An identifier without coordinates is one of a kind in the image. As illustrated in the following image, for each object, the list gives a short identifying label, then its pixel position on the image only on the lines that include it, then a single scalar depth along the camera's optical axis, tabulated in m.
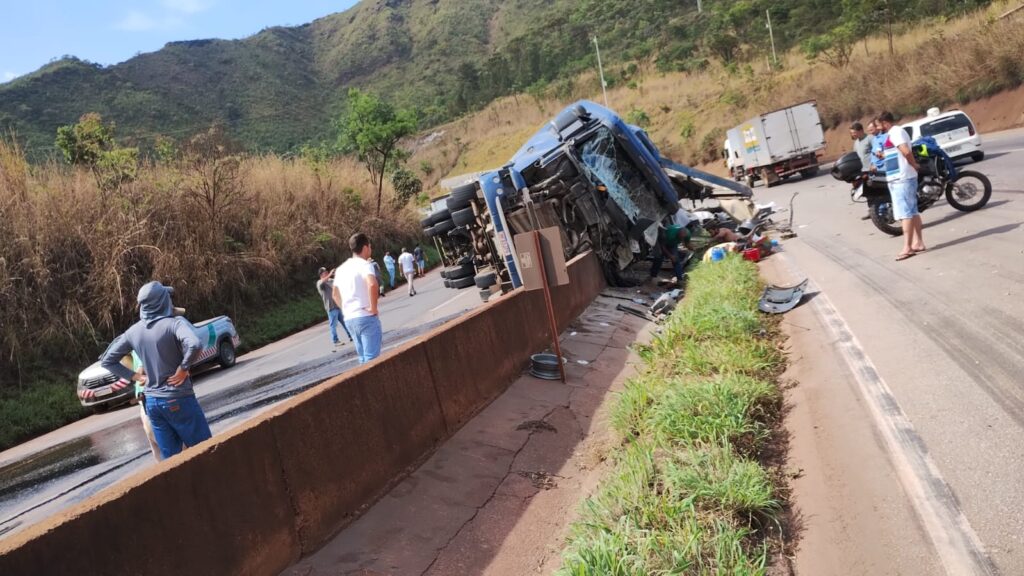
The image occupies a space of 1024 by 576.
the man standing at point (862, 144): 12.03
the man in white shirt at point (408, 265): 24.97
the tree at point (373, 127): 38.09
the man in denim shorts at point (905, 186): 8.84
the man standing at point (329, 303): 15.38
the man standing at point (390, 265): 30.73
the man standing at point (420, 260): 33.56
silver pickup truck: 14.32
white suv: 16.97
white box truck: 29.06
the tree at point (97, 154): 20.80
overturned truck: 11.21
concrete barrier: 2.95
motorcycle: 10.30
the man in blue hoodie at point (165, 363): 5.33
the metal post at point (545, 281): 7.57
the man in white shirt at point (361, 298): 7.30
